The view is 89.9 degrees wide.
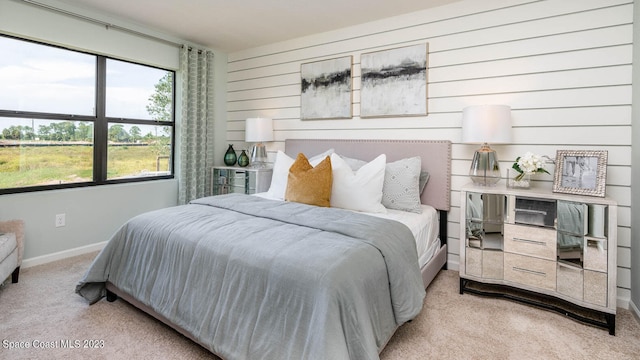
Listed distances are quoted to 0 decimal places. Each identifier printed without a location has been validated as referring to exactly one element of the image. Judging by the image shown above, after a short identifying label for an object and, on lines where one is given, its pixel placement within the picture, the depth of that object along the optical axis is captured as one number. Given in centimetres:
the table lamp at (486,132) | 238
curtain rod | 280
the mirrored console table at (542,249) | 193
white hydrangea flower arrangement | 229
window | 283
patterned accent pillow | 263
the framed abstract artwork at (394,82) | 301
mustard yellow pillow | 255
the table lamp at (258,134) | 389
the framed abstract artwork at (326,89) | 346
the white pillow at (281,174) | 299
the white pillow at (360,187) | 254
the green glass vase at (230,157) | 429
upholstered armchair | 228
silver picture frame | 209
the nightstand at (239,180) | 385
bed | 133
